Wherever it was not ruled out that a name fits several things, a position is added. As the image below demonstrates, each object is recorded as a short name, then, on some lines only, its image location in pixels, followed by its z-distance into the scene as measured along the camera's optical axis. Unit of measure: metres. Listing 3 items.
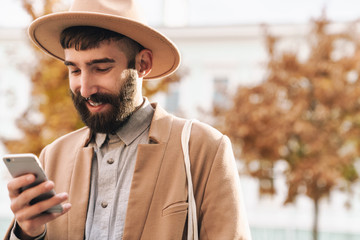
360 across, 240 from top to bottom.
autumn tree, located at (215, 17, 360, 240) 9.50
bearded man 2.03
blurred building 13.81
